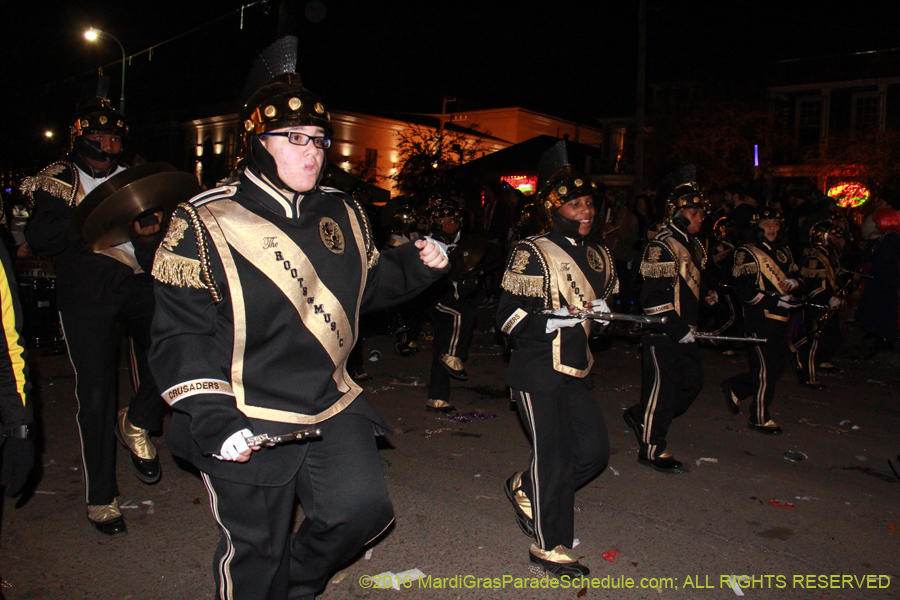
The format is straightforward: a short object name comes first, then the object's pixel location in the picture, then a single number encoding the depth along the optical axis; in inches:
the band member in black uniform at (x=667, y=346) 222.1
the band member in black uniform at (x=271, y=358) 101.0
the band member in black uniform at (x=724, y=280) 410.9
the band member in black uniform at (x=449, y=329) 279.7
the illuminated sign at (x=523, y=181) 1282.0
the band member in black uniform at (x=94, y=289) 161.2
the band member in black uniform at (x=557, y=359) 152.0
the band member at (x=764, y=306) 267.7
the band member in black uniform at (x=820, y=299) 349.7
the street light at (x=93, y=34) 930.7
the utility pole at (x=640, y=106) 859.4
